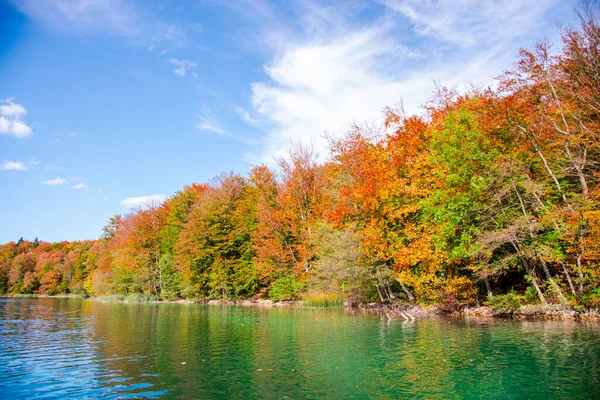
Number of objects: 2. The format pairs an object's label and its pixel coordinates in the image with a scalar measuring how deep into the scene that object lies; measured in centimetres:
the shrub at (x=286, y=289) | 4151
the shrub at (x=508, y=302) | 2255
